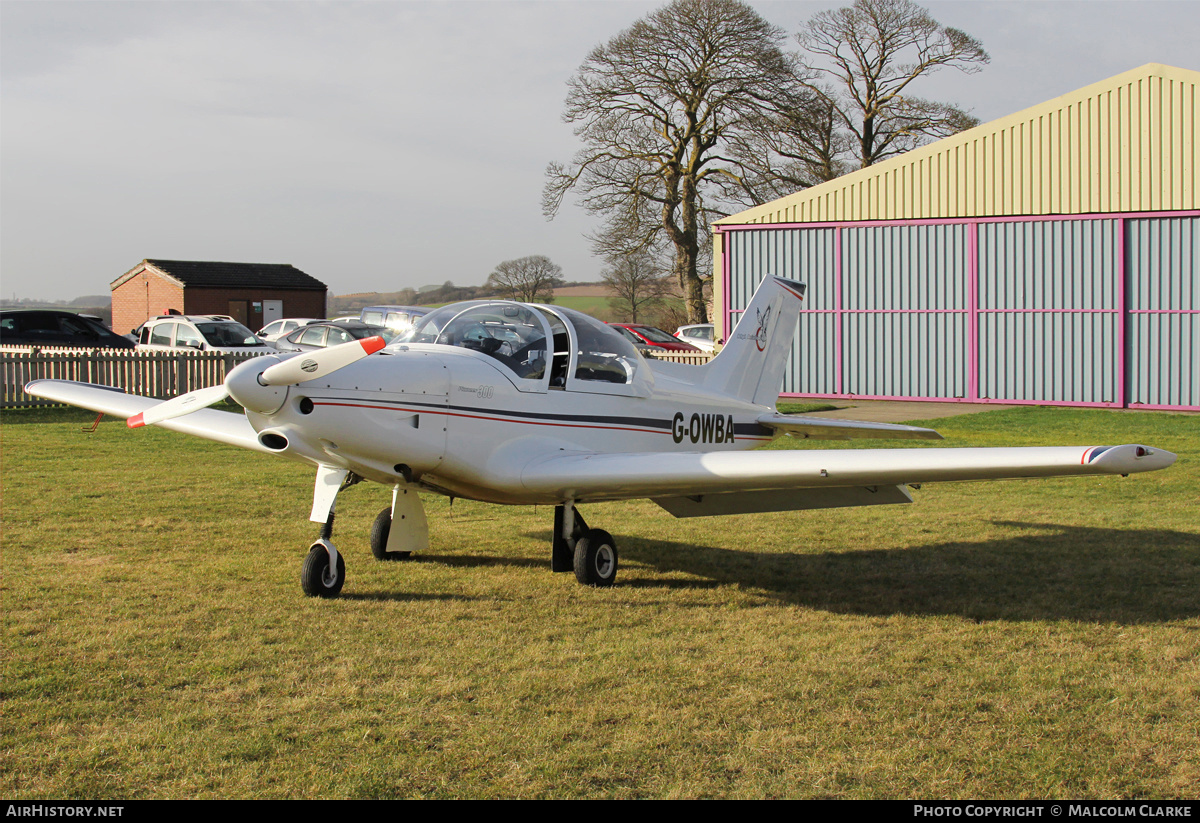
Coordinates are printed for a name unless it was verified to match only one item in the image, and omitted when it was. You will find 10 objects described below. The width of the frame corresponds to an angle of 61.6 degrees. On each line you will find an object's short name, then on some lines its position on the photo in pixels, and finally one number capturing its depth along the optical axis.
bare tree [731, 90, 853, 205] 37.03
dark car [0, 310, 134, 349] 25.27
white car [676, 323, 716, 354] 35.16
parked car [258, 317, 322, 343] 34.02
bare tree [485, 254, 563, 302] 47.16
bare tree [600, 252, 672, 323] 47.91
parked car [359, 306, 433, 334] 26.11
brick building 52.81
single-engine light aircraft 5.75
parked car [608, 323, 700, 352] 30.01
